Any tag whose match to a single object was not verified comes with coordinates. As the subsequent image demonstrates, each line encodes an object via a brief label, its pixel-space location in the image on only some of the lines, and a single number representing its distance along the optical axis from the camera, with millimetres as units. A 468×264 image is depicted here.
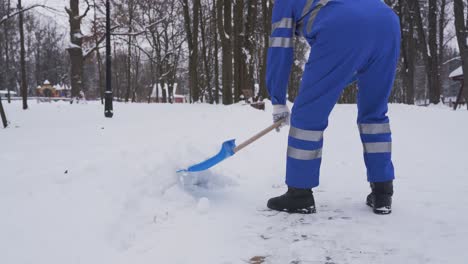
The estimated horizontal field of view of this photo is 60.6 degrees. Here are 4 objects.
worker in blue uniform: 2383
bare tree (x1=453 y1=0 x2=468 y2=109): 13953
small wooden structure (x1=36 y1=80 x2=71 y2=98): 47250
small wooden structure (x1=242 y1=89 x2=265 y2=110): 11055
